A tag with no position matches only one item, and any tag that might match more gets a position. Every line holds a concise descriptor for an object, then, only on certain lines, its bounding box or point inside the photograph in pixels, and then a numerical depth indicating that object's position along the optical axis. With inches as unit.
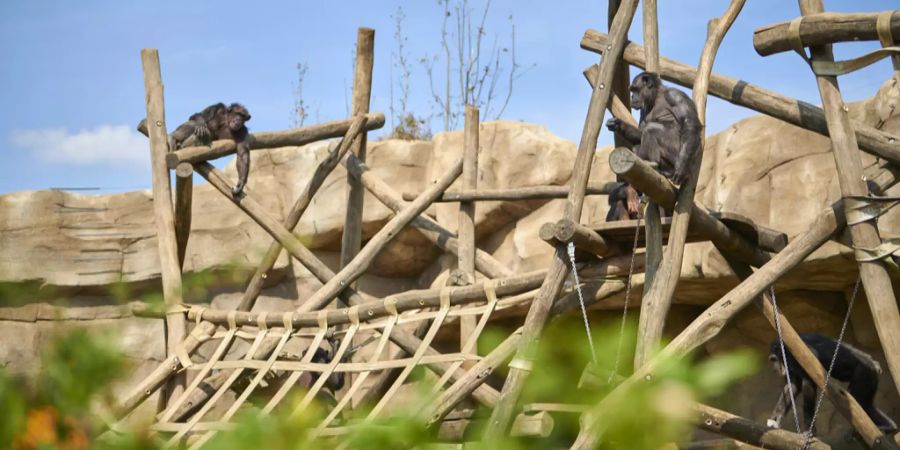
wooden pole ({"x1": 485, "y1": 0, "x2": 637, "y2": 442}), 522.9
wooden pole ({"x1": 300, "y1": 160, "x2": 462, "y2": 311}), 745.6
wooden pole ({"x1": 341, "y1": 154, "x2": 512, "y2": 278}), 797.9
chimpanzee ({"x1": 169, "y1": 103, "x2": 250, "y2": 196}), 818.8
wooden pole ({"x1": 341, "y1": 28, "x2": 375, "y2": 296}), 839.1
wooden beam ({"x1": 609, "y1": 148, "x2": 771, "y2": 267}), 490.0
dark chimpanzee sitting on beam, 552.4
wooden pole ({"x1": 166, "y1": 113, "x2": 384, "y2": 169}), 775.7
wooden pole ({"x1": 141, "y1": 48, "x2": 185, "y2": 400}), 752.3
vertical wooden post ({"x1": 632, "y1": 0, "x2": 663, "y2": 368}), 517.7
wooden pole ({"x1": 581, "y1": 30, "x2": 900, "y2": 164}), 557.0
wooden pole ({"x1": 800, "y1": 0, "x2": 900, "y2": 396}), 493.7
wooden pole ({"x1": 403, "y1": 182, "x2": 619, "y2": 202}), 773.4
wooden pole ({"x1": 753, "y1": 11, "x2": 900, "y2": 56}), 509.4
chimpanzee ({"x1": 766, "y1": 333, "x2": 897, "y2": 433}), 678.5
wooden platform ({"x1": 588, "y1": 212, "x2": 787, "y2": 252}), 562.6
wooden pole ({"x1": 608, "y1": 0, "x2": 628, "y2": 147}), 665.0
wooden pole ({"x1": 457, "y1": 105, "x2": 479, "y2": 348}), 780.0
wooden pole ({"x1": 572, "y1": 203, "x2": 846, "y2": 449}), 514.6
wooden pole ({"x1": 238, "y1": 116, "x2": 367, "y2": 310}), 816.3
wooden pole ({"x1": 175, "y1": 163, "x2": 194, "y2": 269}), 768.3
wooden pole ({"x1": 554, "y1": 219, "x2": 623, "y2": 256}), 535.5
